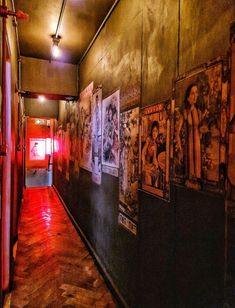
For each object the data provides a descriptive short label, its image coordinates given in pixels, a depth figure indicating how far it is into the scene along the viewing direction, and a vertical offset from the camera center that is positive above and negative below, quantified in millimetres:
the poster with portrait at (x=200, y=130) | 1224 +117
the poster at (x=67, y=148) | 6109 +19
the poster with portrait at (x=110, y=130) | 2659 +225
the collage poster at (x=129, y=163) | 2166 -137
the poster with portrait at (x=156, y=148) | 1700 +12
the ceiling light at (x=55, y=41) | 3487 +1590
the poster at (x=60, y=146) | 7500 +90
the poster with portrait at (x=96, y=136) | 3273 +190
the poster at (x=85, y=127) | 3879 +389
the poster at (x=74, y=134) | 4953 +337
